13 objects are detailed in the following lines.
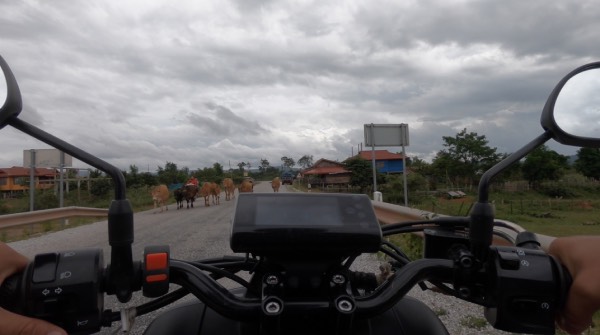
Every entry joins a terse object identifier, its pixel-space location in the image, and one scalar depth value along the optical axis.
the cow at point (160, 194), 21.84
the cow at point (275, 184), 35.48
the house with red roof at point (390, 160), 59.91
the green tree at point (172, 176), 40.50
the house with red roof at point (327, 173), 35.81
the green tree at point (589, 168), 36.84
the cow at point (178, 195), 24.27
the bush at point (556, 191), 41.94
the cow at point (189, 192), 24.25
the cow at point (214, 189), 27.42
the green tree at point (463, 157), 31.11
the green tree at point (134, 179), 34.32
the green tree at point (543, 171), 37.47
